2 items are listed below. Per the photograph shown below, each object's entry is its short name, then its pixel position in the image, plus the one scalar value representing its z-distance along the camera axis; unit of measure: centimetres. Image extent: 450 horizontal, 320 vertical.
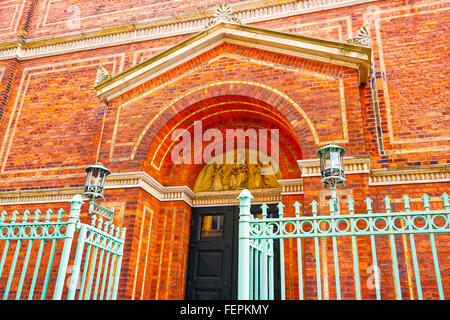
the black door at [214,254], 760
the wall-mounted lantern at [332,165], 496
